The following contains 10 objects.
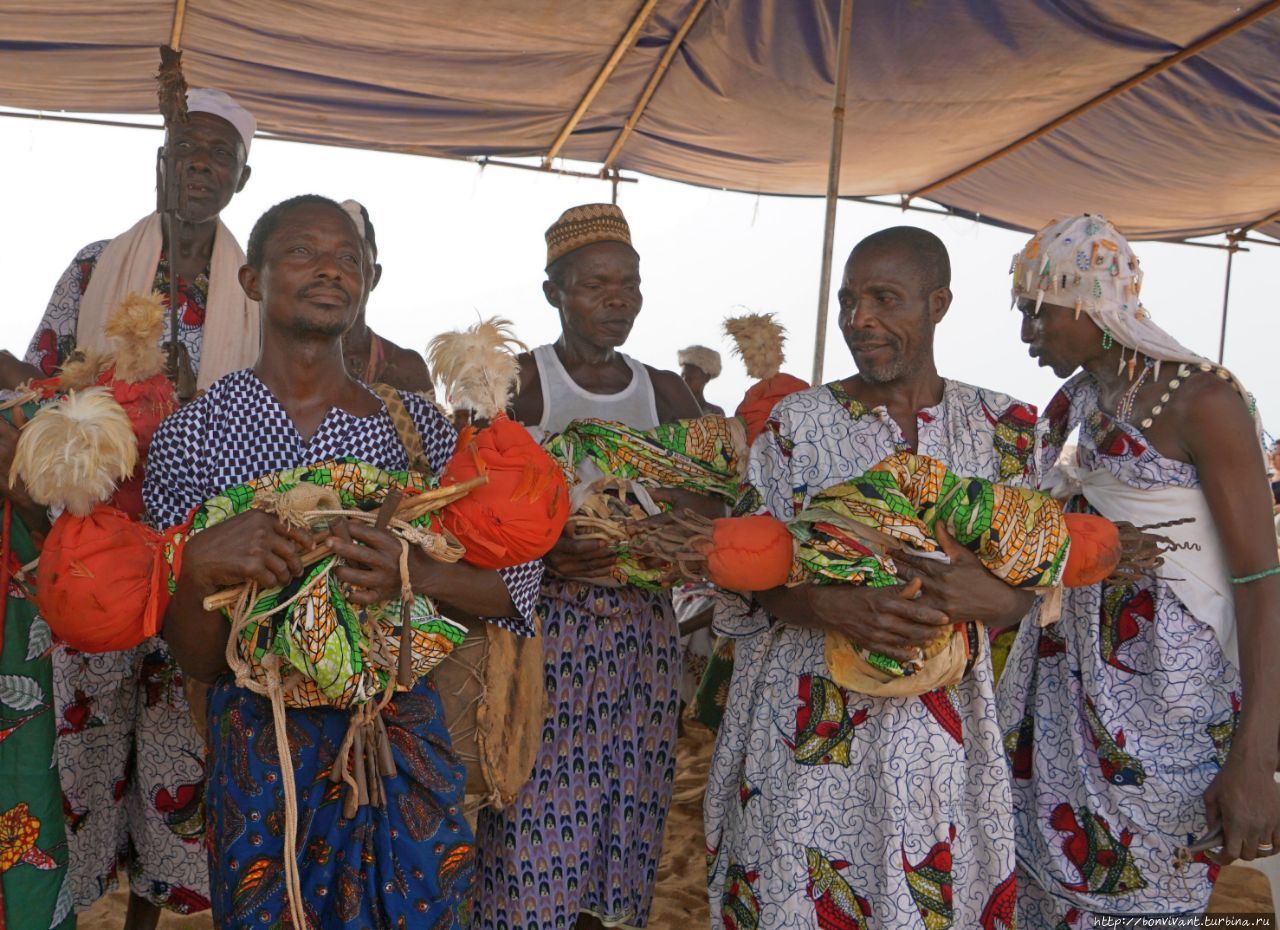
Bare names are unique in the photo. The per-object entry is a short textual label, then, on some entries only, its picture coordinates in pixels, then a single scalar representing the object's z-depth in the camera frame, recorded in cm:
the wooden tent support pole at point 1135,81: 548
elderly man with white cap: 284
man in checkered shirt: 204
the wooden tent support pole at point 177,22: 531
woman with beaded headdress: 245
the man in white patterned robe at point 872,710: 231
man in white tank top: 287
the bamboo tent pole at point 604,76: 563
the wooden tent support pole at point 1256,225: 890
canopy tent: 552
